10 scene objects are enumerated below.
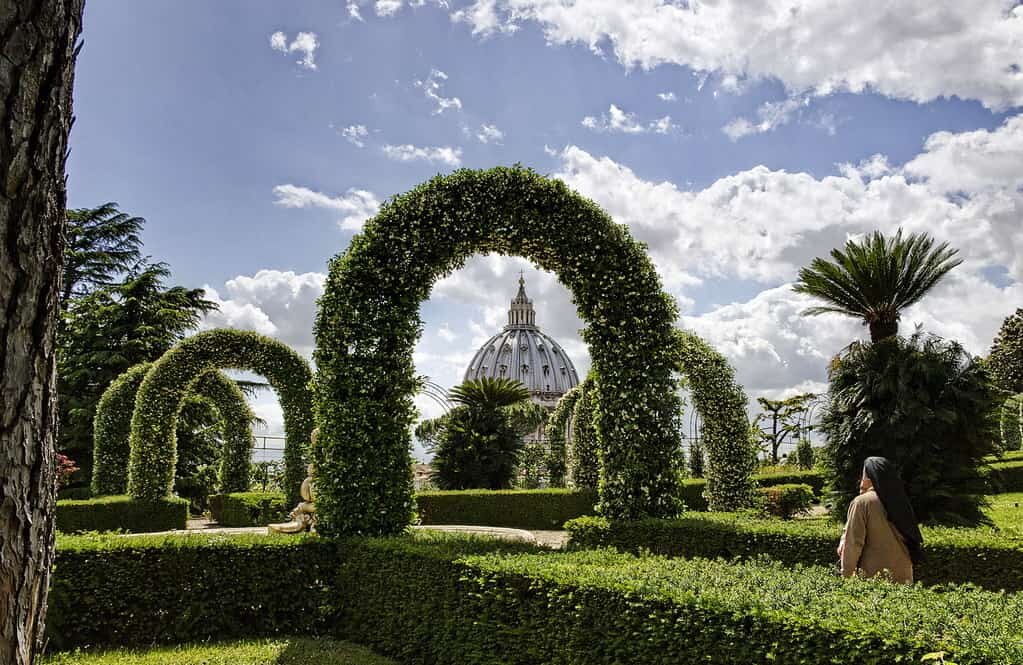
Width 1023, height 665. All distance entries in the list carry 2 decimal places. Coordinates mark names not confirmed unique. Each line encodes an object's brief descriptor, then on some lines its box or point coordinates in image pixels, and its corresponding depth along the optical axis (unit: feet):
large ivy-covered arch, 27.30
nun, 17.92
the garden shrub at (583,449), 64.13
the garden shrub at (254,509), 61.98
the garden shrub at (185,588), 23.43
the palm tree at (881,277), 41.50
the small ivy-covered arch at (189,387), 56.80
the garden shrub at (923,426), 31.32
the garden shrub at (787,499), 58.23
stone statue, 35.27
